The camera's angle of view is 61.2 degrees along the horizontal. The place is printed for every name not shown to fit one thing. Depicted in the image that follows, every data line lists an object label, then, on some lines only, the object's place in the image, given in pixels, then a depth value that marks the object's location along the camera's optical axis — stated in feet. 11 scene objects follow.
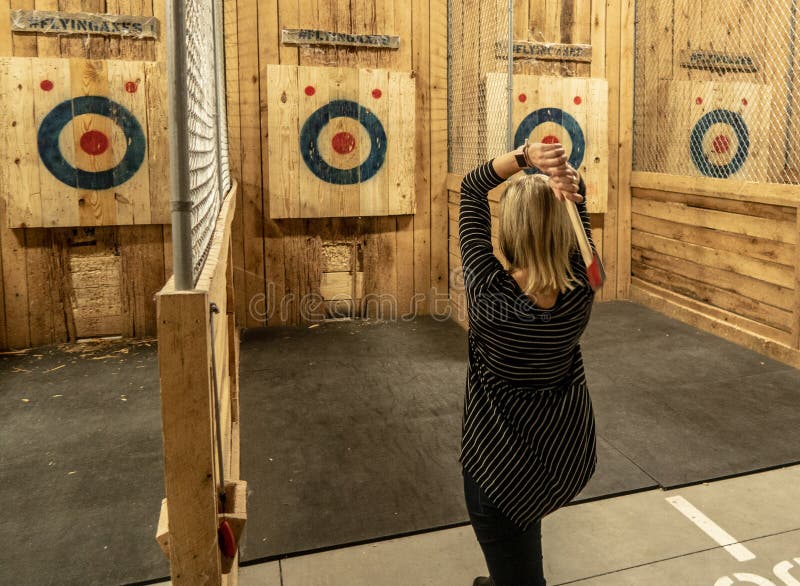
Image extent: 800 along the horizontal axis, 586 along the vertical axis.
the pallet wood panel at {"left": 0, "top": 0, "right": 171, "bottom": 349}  12.39
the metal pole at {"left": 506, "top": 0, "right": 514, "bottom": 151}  11.06
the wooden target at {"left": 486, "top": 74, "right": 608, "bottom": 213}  14.98
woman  4.14
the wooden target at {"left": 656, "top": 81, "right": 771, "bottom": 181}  15.21
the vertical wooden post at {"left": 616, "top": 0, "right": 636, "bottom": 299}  15.75
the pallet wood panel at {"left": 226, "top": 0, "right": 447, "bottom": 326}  13.78
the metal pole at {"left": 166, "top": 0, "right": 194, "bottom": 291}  3.43
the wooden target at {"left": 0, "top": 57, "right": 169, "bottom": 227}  12.37
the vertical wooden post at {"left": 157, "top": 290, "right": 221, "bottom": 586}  3.48
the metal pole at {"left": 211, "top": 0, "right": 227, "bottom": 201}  8.89
